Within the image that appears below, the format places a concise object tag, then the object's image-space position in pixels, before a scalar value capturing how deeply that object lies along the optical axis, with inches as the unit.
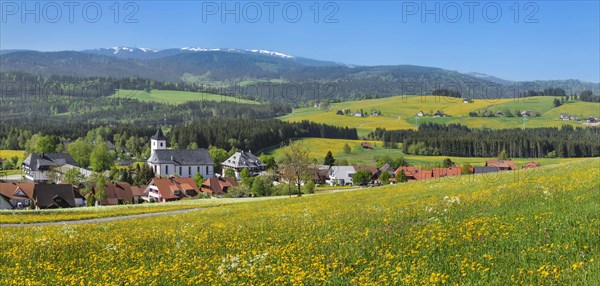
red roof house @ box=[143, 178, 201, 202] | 4424.2
